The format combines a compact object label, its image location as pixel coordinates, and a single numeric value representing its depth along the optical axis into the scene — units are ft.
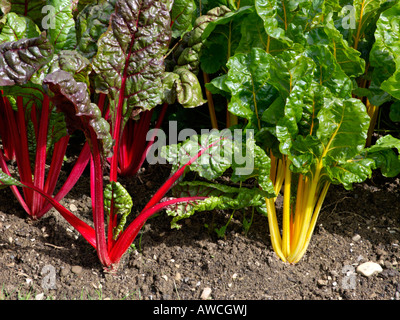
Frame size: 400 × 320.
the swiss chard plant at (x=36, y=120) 5.59
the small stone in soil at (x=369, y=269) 5.60
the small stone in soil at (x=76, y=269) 5.53
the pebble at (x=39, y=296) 5.38
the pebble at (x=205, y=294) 5.47
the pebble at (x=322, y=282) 5.55
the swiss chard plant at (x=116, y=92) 5.32
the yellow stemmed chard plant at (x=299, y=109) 5.47
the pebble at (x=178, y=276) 5.57
